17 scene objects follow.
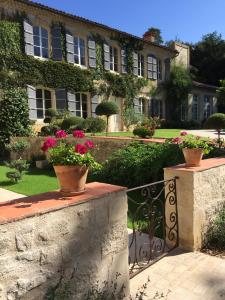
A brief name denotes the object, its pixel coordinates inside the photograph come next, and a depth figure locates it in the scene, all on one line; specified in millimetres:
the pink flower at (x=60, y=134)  2676
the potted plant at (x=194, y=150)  3568
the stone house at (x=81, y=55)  13070
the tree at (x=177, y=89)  19569
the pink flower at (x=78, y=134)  2680
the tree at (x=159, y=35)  37638
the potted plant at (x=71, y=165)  2178
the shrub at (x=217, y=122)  6844
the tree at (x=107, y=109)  12573
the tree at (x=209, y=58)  27911
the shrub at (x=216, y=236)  3589
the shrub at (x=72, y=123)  12125
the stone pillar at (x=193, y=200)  3352
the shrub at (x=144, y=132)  9263
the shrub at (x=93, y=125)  12901
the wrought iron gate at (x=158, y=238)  3138
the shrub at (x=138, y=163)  6159
